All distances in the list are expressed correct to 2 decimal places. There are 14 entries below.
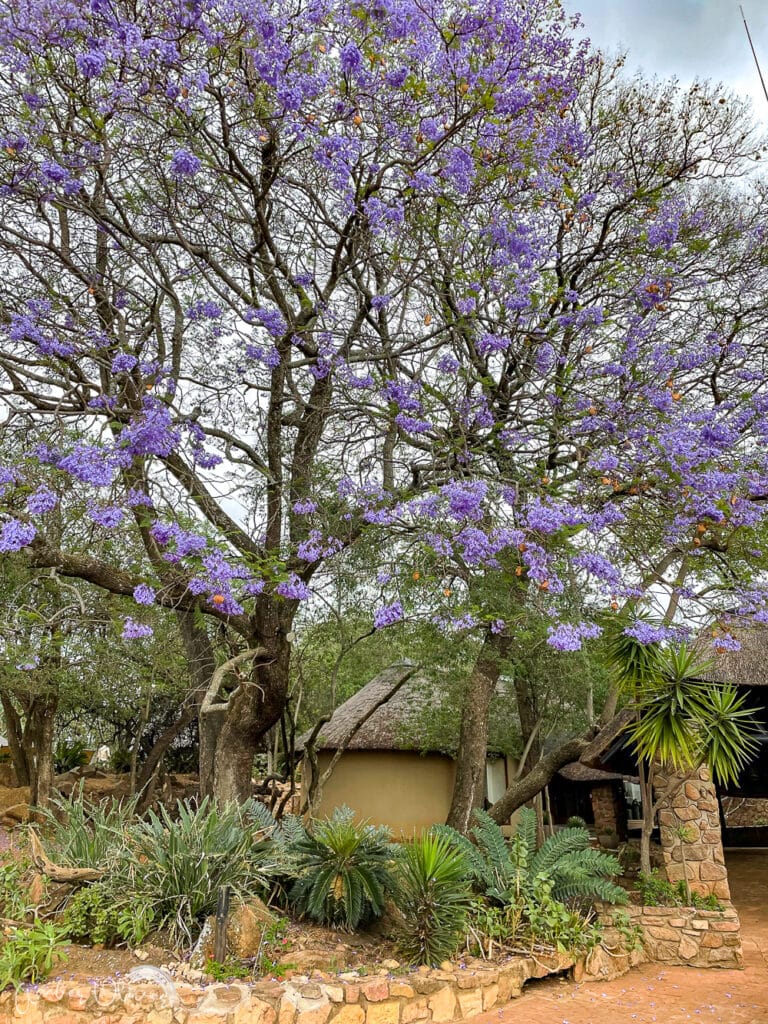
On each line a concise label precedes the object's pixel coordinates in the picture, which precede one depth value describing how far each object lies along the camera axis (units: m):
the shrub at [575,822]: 13.42
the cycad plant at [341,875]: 6.82
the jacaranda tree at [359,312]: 6.61
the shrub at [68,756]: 17.94
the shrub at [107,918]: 5.96
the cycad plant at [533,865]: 7.32
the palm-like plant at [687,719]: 8.09
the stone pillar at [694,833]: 8.51
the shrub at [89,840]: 6.55
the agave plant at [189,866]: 6.15
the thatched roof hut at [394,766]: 13.80
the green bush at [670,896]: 8.27
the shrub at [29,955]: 5.54
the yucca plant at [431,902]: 6.45
